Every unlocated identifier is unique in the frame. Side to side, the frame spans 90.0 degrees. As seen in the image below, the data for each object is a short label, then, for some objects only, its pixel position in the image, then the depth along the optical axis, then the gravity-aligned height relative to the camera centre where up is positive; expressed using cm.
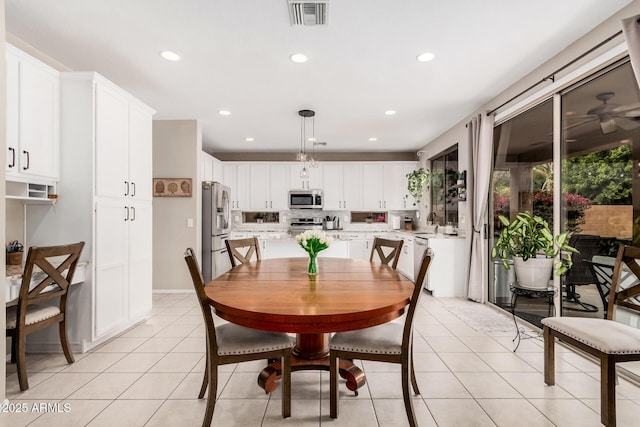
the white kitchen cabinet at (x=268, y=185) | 693 +61
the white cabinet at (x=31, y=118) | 227 +72
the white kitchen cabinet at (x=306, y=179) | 695 +76
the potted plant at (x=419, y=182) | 608 +61
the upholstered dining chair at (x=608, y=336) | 174 -72
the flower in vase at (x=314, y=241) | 227 -20
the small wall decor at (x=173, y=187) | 479 +39
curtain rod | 239 +129
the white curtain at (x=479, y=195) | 407 +24
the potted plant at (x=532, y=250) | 269 -32
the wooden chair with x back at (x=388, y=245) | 286 -32
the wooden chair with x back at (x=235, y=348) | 168 -74
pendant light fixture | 442 +140
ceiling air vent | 215 +141
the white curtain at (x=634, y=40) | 203 +111
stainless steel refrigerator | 502 -26
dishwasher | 484 -54
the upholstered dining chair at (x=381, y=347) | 171 -75
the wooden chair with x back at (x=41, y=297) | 211 -60
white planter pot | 272 -50
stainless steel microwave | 679 +30
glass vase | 233 -39
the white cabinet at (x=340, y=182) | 699 +68
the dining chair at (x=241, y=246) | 282 -32
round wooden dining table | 149 -46
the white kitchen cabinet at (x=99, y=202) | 271 +9
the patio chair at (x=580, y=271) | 269 -50
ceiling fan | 232 +77
